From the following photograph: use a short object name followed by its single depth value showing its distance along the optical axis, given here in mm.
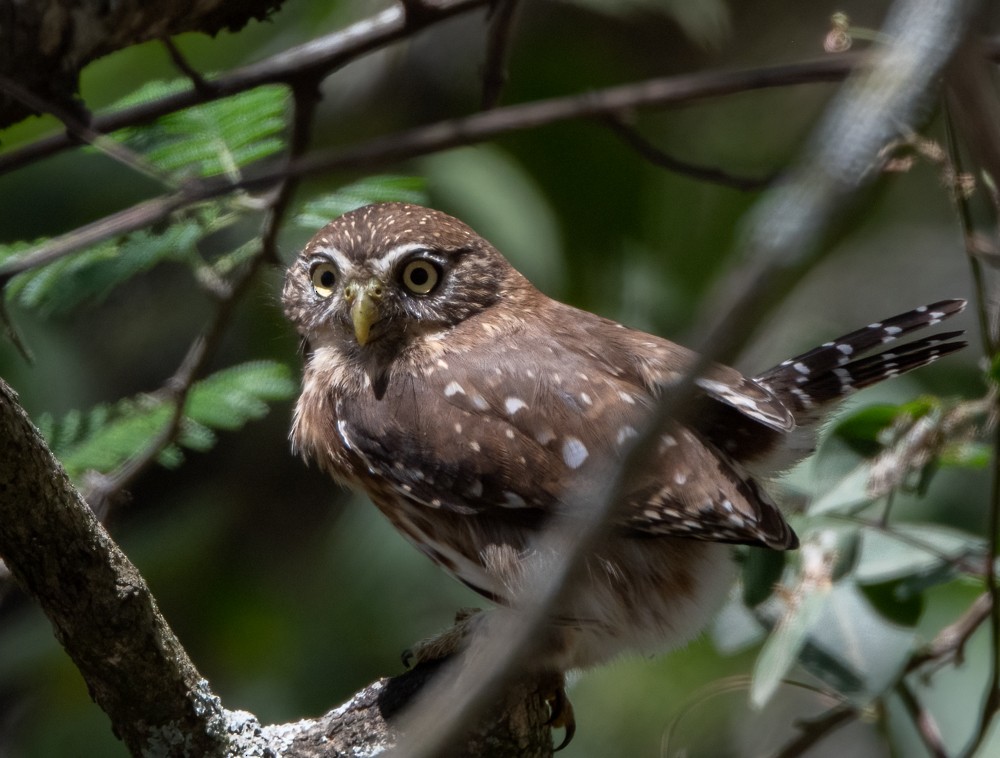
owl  5812
